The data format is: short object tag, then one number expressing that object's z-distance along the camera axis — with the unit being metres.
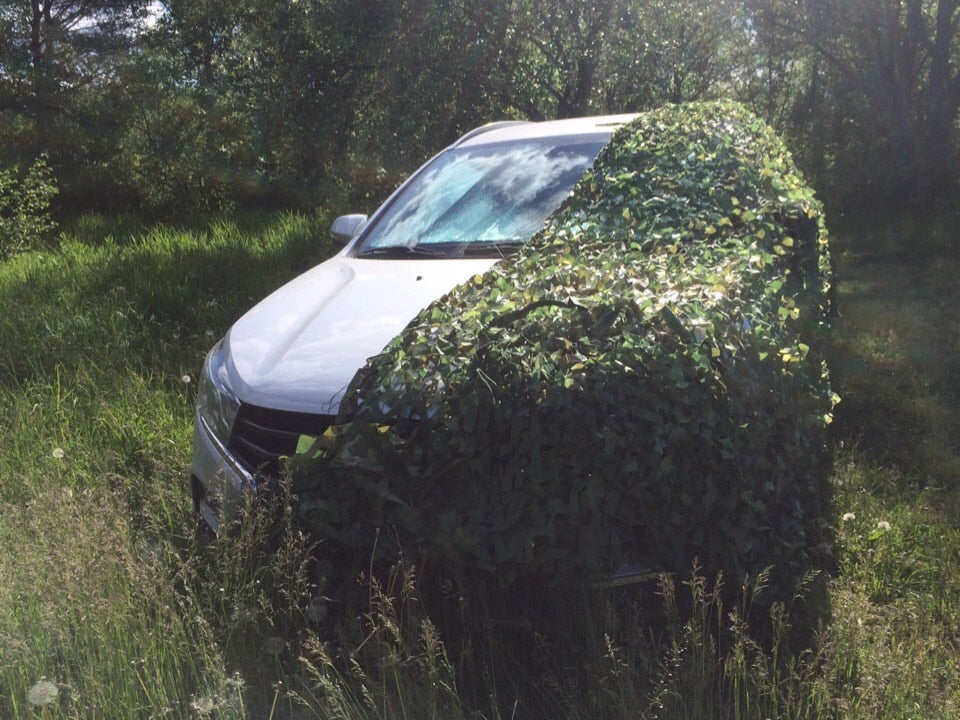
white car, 3.30
